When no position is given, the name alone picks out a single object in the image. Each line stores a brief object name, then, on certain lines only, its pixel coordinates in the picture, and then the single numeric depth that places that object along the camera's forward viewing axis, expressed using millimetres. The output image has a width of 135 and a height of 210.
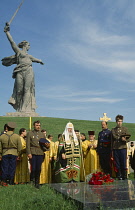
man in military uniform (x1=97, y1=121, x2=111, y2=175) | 9133
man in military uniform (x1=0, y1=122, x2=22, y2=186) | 8484
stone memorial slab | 4969
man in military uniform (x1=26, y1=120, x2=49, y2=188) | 8383
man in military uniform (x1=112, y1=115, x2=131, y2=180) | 8703
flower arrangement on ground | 7293
